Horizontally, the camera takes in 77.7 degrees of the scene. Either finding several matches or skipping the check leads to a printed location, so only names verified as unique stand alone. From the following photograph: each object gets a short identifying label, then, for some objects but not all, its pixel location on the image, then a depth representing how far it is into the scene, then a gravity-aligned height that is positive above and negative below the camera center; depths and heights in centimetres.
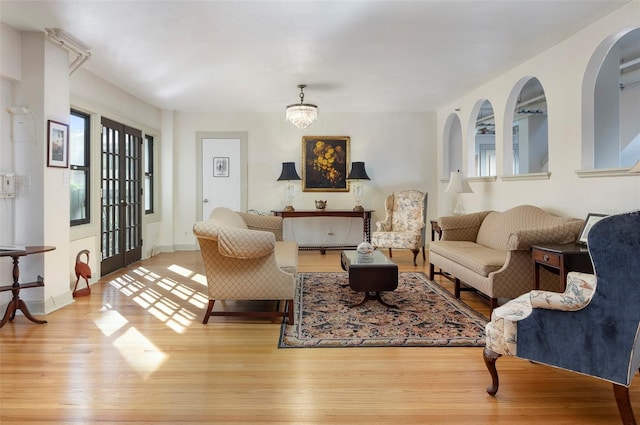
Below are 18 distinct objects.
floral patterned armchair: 579 -25
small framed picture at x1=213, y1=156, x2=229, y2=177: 712 +73
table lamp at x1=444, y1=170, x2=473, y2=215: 537 +31
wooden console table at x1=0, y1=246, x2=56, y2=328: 309 -65
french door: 507 +16
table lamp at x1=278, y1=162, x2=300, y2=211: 684 +53
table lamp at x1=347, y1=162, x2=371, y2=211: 685 +53
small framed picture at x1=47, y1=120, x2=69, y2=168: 350 +58
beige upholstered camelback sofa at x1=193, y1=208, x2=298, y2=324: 299 -49
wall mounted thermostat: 330 +19
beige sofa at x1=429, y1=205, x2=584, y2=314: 311 -39
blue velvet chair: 167 -53
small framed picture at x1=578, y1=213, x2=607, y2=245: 301 -12
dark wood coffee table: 345 -60
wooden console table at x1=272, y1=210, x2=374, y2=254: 662 -11
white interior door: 711 +59
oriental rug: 284 -93
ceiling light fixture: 533 +128
